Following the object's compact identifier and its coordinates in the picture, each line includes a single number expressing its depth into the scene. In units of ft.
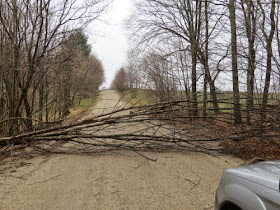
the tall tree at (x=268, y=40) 25.00
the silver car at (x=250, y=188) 5.73
